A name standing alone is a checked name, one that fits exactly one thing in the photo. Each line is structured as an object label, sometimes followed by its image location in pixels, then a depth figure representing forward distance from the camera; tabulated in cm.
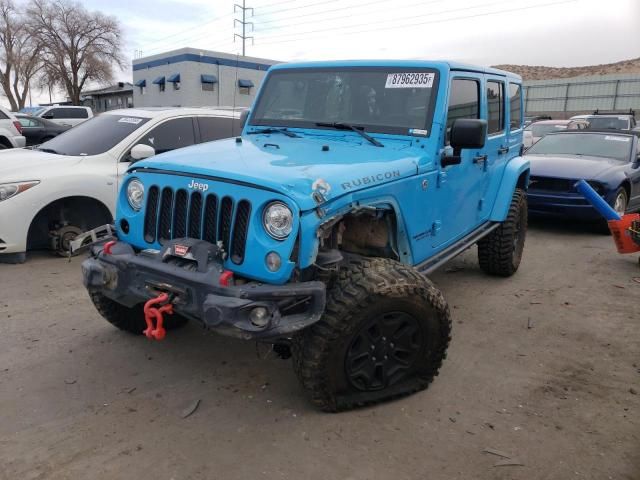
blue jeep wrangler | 268
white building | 2916
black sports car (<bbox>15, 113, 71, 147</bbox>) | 1744
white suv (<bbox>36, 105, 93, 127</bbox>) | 2247
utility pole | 3014
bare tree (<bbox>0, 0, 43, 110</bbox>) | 4091
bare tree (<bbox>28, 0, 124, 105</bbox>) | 4028
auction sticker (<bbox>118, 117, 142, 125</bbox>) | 633
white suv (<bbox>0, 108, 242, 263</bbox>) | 542
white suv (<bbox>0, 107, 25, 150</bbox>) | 1139
